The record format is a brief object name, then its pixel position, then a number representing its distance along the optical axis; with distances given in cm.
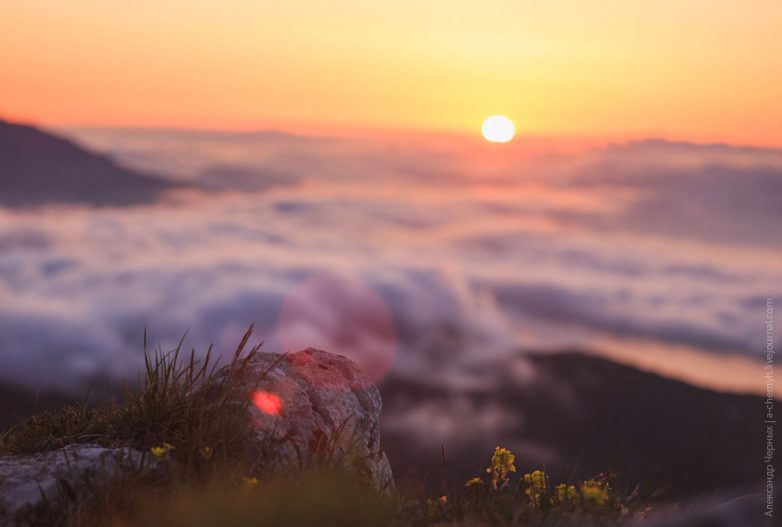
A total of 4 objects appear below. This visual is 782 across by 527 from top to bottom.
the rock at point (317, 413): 653
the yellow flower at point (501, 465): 673
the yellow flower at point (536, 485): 622
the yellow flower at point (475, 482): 629
